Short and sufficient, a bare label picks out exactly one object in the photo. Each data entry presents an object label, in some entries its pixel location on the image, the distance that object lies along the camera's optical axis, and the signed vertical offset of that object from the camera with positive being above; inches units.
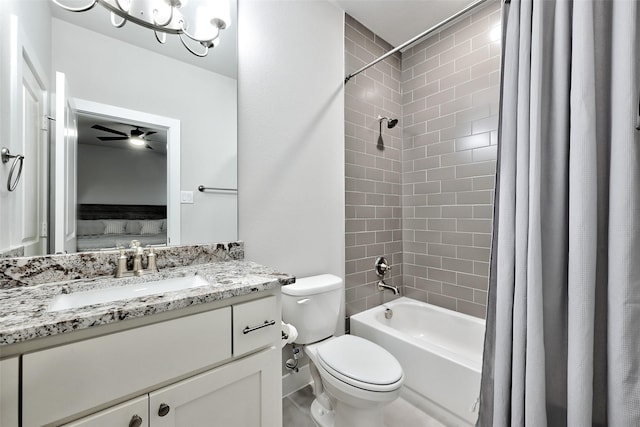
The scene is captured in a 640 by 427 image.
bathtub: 55.9 -35.9
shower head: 88.7 +30.6
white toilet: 46.8 -29.8
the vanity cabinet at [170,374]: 25.1 -18.7
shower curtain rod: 55.1 +43.0
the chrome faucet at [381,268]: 86.4 -18.6
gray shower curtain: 28.1 -0.5
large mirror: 38.3 +15.2
